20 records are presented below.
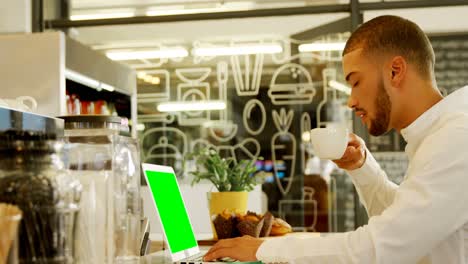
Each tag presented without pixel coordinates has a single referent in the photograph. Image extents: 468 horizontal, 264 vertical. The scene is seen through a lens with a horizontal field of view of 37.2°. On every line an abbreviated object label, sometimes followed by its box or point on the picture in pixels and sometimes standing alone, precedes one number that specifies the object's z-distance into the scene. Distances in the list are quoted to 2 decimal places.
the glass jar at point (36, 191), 0.70
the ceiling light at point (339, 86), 4.60
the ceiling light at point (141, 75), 4.86
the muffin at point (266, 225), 1.87
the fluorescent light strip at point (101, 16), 4.92
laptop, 1.53
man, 1.49
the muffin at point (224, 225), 1.88
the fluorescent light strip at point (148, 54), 4.86
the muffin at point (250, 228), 1.83
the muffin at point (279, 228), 1.97
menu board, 4.50
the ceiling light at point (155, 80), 4.84
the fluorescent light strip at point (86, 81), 3.39
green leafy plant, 2.28
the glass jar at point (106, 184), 0.94
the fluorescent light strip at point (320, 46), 4.64
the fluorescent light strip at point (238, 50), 4.75
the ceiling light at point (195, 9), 4.80
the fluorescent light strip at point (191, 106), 4.79
